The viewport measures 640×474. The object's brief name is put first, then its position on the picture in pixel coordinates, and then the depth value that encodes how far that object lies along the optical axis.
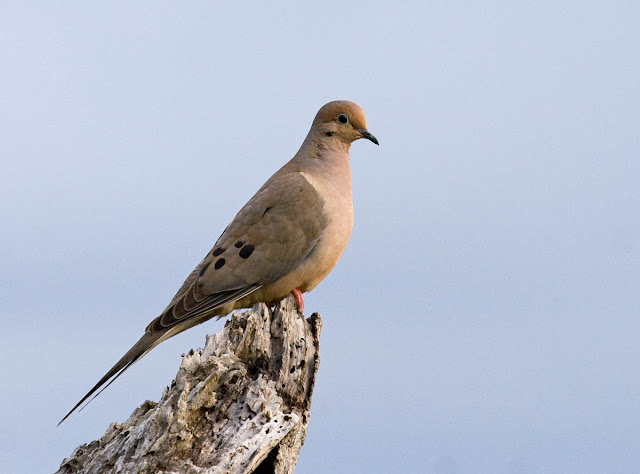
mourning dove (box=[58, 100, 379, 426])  13.44
